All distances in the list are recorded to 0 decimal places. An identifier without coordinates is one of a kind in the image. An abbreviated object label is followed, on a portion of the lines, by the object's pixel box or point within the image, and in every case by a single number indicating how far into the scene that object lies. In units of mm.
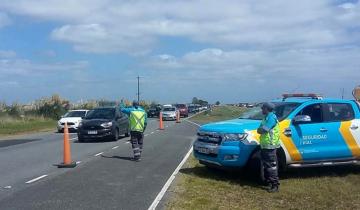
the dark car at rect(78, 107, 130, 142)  24391
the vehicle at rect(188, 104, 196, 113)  93969
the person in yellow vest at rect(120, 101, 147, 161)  15969
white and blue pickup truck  11523
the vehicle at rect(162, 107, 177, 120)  56312
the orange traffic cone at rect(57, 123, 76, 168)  14609
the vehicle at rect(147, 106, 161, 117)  68638
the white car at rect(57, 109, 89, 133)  35000
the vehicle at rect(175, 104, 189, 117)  68400
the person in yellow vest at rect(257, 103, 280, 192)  10617
